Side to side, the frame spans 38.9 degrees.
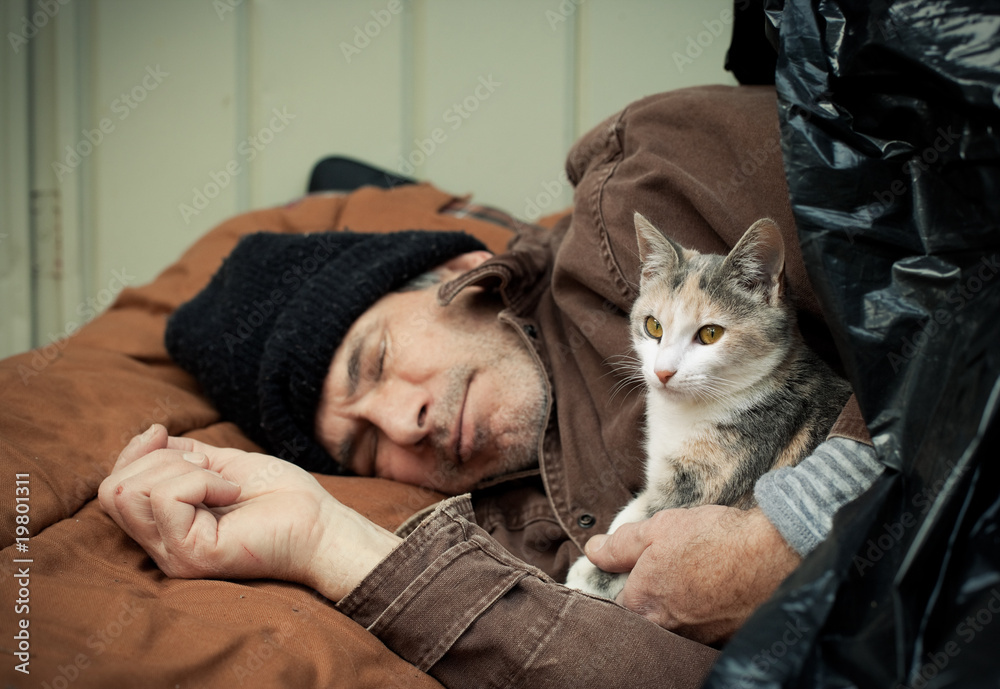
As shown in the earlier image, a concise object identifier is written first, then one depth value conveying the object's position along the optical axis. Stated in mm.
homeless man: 627
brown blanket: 571
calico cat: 652
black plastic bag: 551
